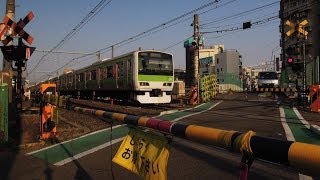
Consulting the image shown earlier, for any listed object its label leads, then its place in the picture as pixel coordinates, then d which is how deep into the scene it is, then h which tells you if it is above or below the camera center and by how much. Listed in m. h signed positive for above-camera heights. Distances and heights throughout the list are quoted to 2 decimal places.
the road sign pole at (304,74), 12.76 +0.79
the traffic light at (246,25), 17.71 +4.37
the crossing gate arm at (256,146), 1.26 -0.30
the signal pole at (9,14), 9.02 +2.61
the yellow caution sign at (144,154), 1.95 -0.51
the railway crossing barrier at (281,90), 15.69 +0.02
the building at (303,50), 10.56 +1.89
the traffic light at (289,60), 13.24 +1.50
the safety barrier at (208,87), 17.80 +0.23
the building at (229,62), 55.46 +6.03
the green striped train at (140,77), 14.13 +0.78
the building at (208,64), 60.76 +6.18
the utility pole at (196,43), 18.39 +3.29
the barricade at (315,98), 11.18 -0.34
